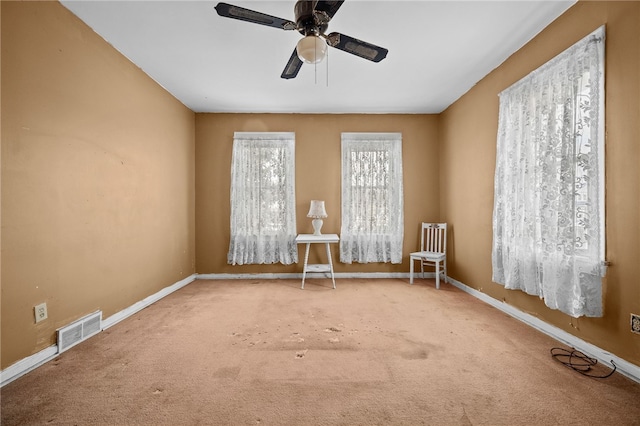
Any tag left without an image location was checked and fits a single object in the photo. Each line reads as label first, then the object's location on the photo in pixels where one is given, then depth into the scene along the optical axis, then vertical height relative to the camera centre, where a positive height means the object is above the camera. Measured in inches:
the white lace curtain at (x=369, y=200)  168.7 +6.0
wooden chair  150.7 -21.0
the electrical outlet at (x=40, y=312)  73.7 -26.7
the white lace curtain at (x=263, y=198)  167.0 +7.4
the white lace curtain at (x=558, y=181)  72.9 +8.3
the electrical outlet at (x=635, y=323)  65.6 -27.1
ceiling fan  65.0 +46.0
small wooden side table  148.9 -16.3
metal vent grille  79.9 -36.4
